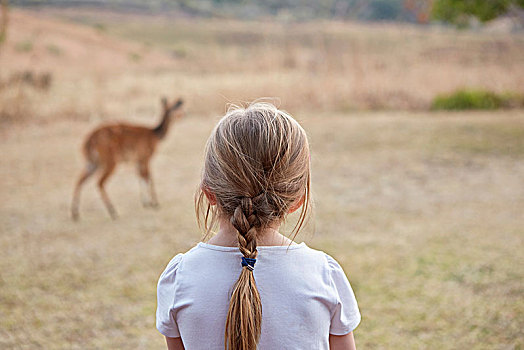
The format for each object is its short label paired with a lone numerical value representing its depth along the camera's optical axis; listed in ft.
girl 4.31
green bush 41.78
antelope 19.13
